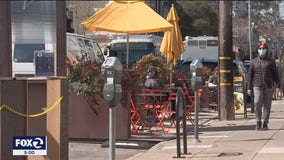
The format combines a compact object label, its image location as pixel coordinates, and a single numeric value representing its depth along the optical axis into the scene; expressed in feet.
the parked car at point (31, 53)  61.41
